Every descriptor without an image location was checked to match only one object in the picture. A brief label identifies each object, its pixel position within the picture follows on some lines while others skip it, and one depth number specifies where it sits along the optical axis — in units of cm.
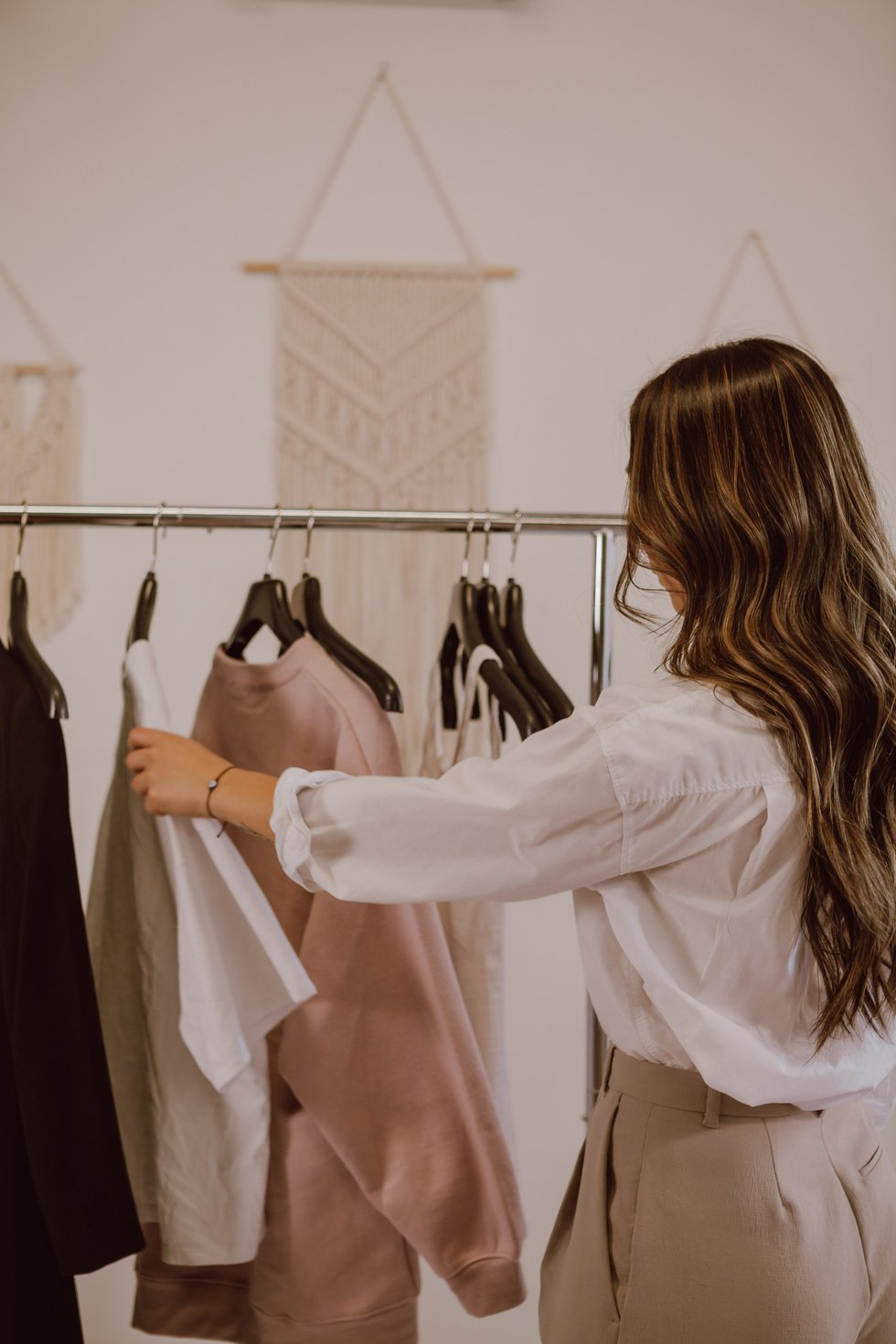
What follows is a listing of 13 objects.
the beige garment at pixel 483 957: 130
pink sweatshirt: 121
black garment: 106
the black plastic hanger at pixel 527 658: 125
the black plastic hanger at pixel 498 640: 123
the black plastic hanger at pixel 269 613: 125
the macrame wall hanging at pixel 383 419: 208
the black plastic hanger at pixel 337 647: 121
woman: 89
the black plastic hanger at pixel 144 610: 123
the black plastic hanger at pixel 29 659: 109
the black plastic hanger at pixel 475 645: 120
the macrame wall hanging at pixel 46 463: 207
